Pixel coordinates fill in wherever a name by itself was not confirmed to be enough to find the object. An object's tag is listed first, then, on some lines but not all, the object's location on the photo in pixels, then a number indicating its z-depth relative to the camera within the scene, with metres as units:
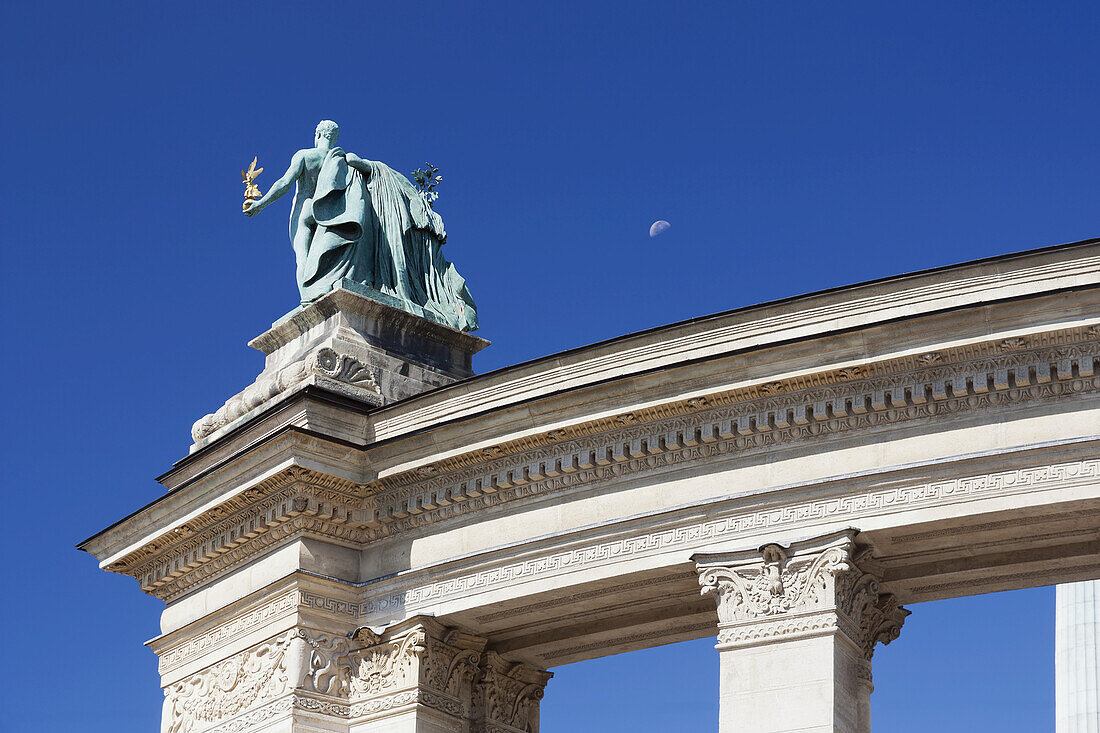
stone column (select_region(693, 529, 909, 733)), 21.44
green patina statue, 29.09
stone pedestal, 27.03
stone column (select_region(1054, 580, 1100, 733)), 59.97
